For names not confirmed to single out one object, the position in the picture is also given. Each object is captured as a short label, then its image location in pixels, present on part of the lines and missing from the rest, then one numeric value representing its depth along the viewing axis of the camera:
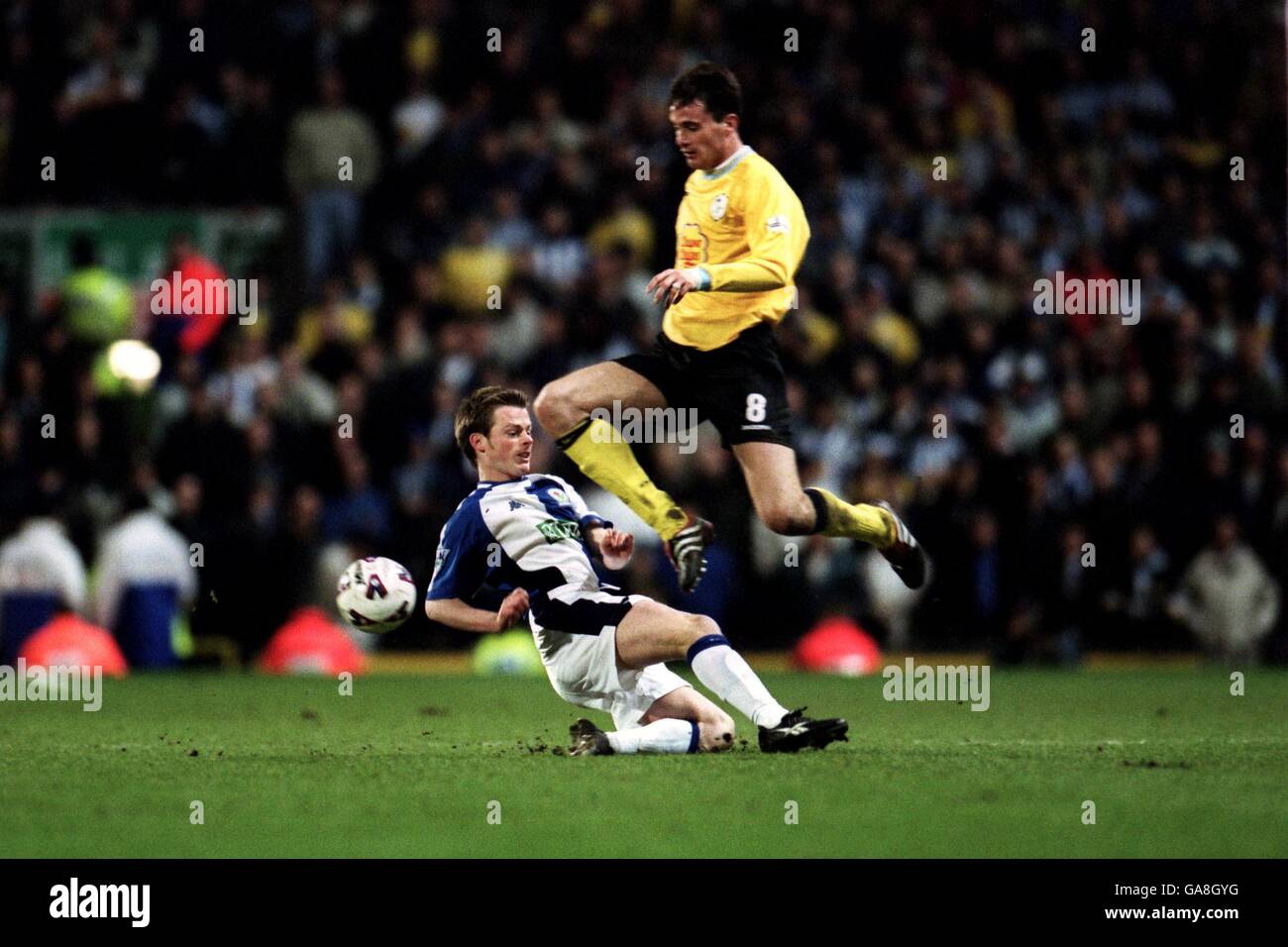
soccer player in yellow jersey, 8.95
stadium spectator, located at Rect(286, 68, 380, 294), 18.50
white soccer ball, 8.72
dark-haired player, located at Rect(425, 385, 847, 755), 8.29
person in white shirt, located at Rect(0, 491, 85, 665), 14.80
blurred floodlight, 16.58
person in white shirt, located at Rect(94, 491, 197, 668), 14.78
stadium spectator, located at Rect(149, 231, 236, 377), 16.80
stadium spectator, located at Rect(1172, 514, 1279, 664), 16.27
